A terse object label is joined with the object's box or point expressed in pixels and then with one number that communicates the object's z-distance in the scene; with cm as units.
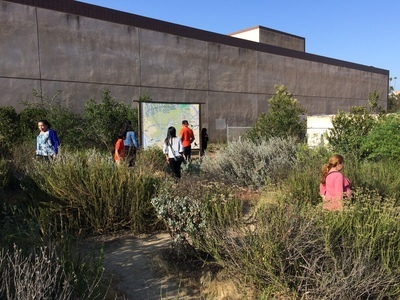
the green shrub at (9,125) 1270
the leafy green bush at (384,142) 704
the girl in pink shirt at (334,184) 413
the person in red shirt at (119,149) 800
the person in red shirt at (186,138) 994
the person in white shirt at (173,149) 779
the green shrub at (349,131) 812
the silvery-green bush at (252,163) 723
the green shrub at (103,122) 1351
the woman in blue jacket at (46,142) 721
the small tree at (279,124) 1248
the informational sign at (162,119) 1193
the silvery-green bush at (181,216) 377
